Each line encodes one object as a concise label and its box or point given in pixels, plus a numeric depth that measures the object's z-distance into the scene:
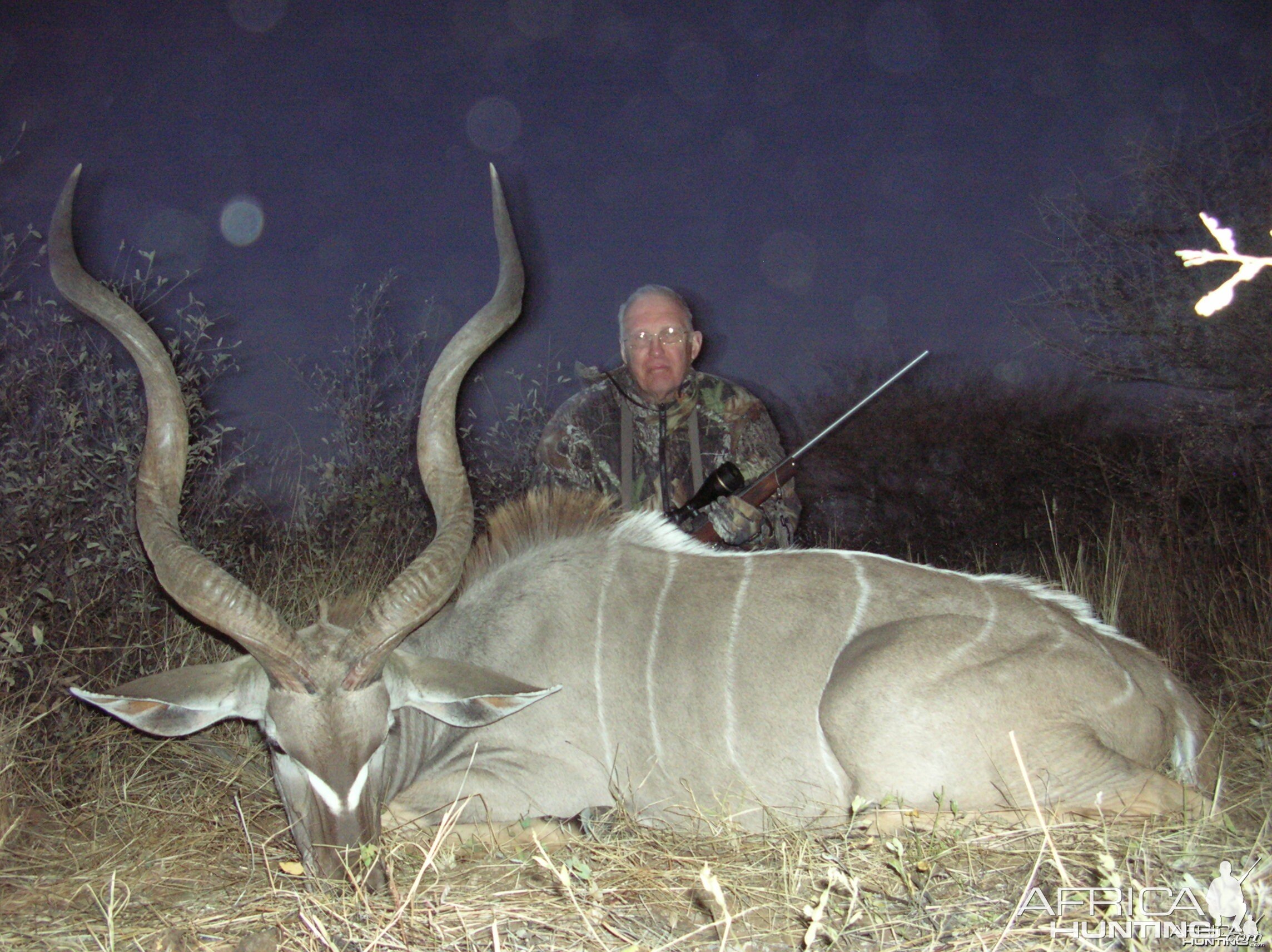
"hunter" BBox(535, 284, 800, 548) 4.24
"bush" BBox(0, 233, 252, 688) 3.22
